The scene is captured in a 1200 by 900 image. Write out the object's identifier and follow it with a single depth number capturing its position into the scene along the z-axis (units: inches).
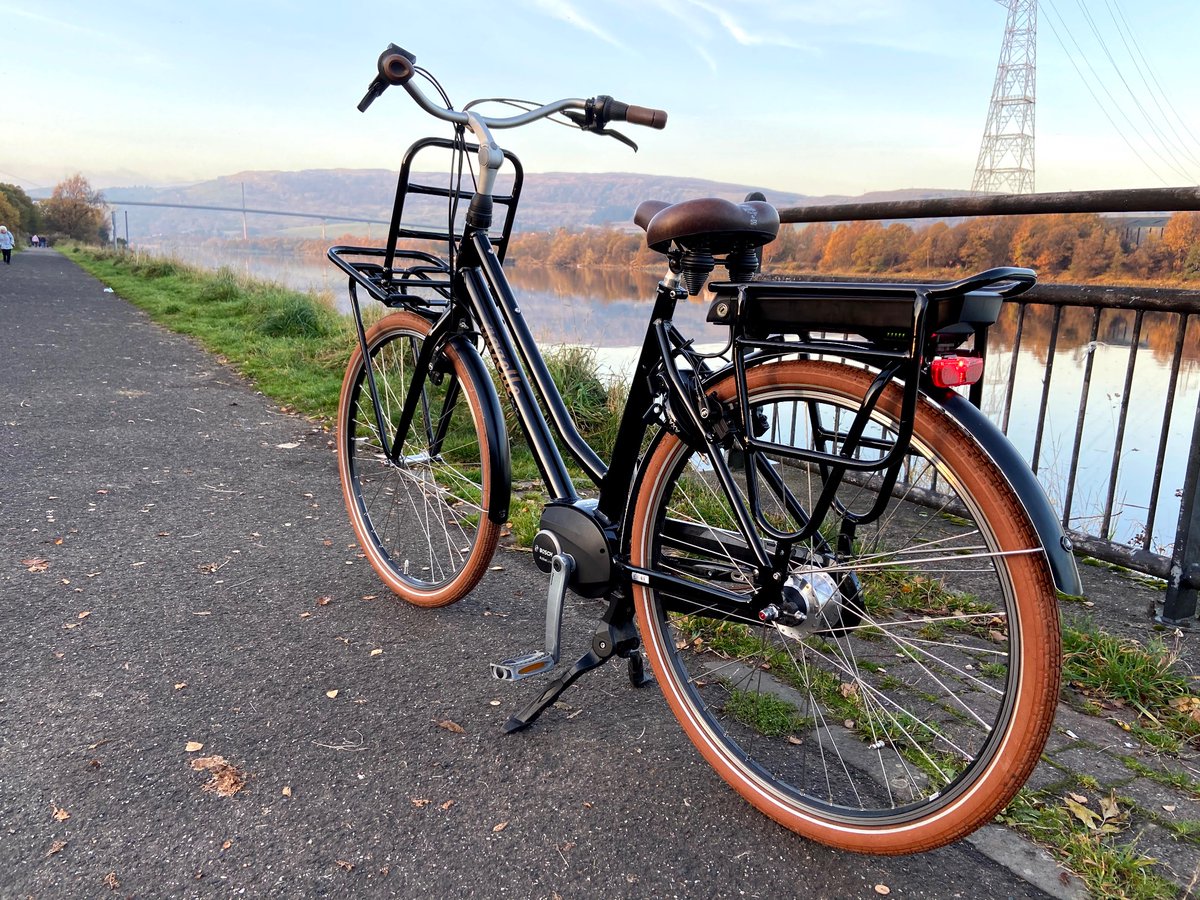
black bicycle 62.3
